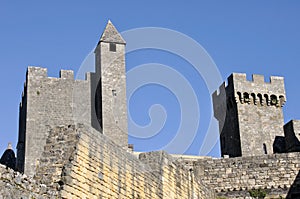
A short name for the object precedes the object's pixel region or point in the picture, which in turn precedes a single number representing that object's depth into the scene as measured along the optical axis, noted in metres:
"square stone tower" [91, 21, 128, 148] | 37.41
